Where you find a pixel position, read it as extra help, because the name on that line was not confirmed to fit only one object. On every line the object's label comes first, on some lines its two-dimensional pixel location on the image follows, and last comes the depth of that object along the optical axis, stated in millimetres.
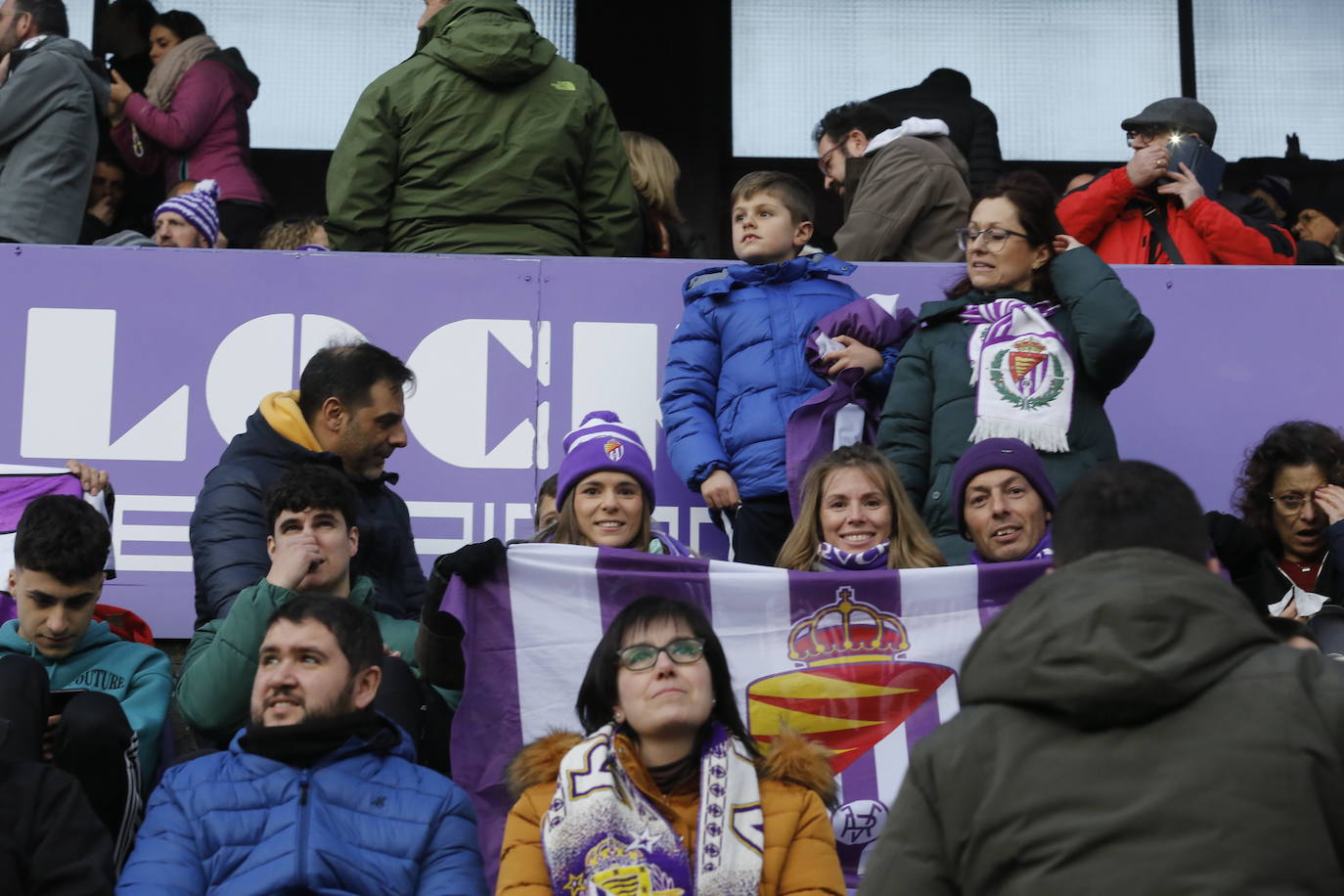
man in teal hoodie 10312
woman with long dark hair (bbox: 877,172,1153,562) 11977
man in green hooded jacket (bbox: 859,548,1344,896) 5316
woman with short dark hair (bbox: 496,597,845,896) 8039
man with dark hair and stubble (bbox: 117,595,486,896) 8633
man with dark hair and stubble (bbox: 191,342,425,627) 11250
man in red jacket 15062
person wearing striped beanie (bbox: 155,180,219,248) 15187
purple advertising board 13914
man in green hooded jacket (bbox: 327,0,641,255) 14836
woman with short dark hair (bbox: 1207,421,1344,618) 11773
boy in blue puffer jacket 12750
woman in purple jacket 16781
